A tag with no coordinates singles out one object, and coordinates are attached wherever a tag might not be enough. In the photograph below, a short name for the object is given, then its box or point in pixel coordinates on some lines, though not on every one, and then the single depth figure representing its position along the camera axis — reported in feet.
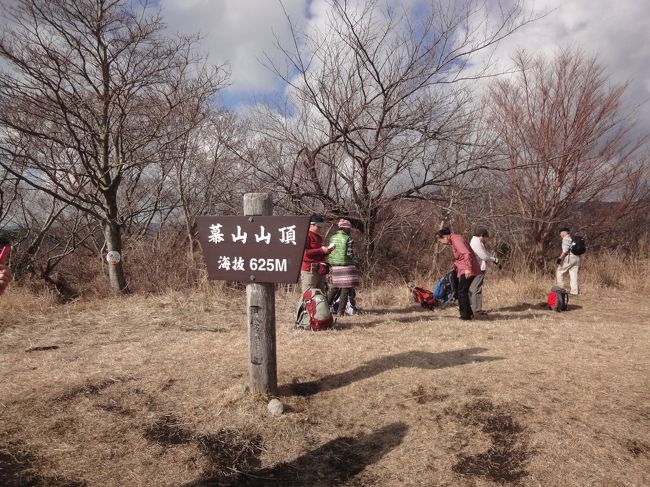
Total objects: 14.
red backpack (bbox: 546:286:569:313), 24.37
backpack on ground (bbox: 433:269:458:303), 24.71
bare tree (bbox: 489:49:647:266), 36.55
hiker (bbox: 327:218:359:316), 21.16
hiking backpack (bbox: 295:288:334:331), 18.66
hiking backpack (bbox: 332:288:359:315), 22.59
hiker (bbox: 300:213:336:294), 19.22
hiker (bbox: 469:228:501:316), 22.38
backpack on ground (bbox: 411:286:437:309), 24.44
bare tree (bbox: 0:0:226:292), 24.39
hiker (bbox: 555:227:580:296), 28.76
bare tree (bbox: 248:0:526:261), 29.68
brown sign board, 10.79
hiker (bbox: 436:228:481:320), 21.26
